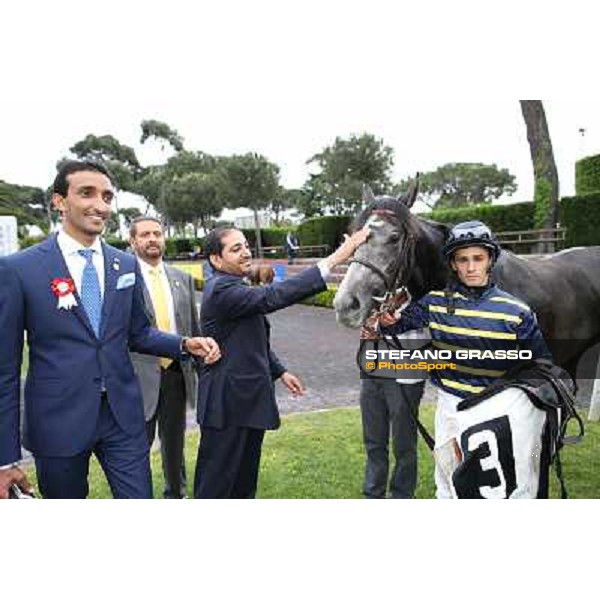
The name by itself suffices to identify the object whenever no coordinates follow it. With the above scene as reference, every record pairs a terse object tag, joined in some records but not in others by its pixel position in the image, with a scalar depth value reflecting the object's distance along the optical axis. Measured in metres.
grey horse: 2.29
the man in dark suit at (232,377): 2.39
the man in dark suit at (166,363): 2.97
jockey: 2.11
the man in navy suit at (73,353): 1.84
